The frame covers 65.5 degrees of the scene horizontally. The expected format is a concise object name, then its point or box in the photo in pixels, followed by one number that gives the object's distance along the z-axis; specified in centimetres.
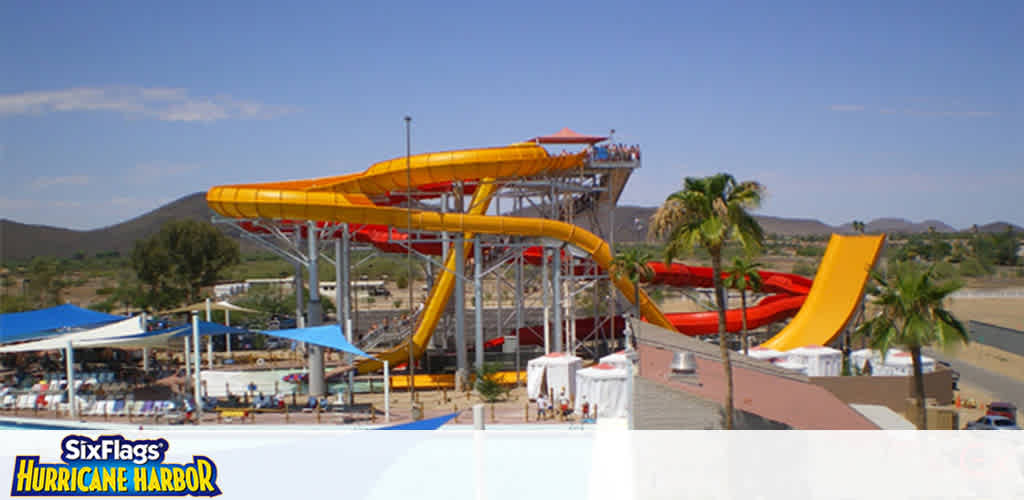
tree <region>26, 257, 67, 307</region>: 7050
